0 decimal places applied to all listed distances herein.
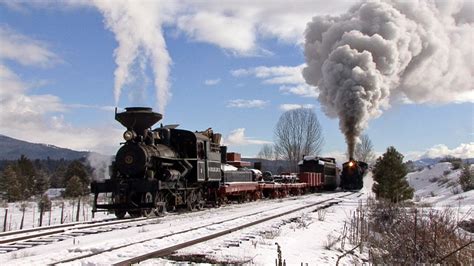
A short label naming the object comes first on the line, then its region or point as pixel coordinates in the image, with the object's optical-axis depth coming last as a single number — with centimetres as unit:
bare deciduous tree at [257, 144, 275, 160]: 9106
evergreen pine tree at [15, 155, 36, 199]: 4436
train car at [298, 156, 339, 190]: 3828
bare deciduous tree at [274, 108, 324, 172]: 6531
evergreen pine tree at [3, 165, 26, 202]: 3678
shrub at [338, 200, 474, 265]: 848
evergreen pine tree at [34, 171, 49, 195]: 4928
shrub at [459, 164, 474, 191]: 3107
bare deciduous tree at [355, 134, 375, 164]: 8950
